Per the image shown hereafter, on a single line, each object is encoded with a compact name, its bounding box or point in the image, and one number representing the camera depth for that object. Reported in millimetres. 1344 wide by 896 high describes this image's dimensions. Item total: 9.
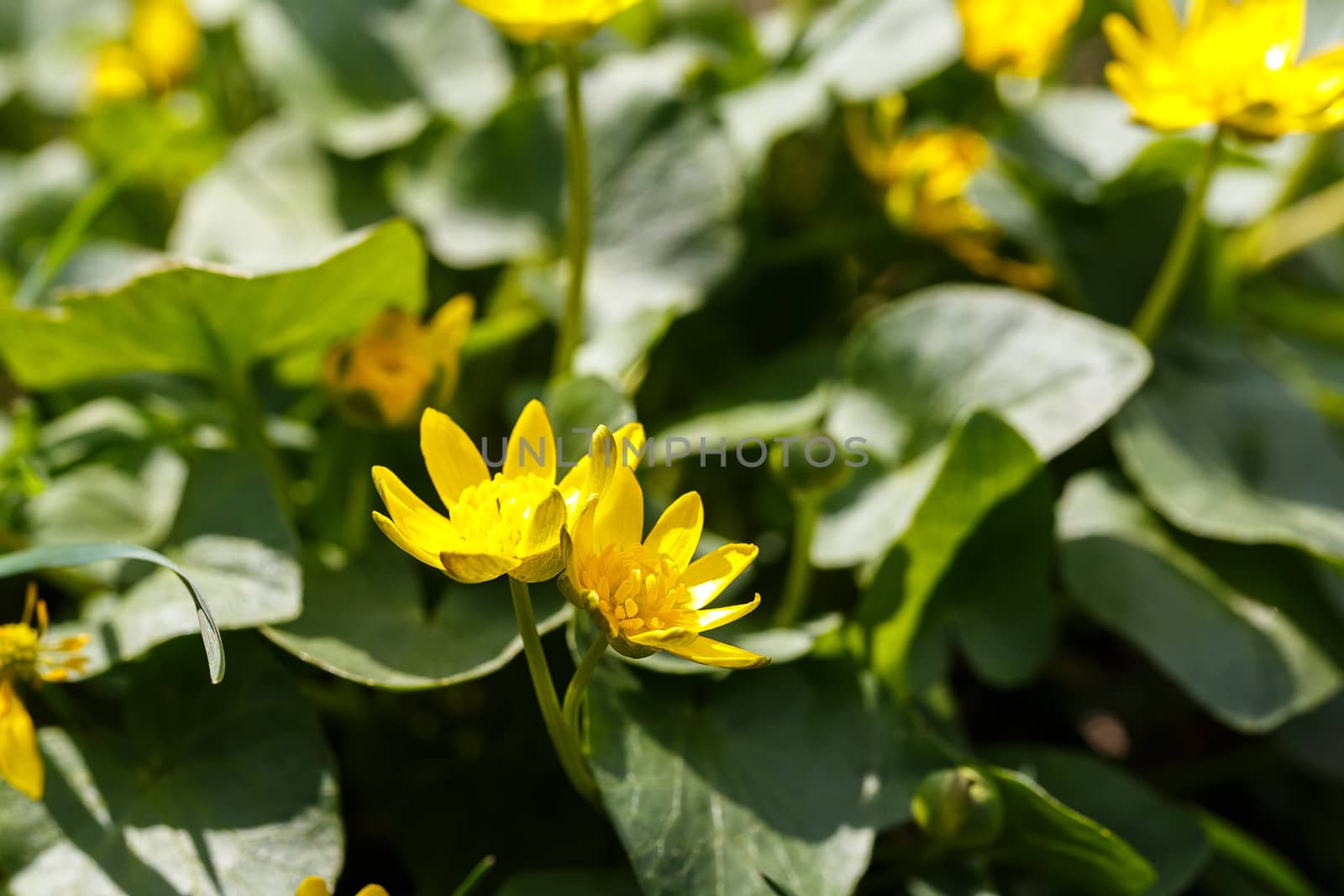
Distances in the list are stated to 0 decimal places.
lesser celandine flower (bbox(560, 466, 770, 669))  629
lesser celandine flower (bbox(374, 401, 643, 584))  626
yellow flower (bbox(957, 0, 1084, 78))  732
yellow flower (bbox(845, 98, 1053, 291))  748
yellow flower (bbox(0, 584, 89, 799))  644
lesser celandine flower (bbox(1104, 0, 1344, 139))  680
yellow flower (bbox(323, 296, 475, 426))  684
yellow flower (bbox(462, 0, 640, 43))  669
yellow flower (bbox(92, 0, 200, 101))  812
